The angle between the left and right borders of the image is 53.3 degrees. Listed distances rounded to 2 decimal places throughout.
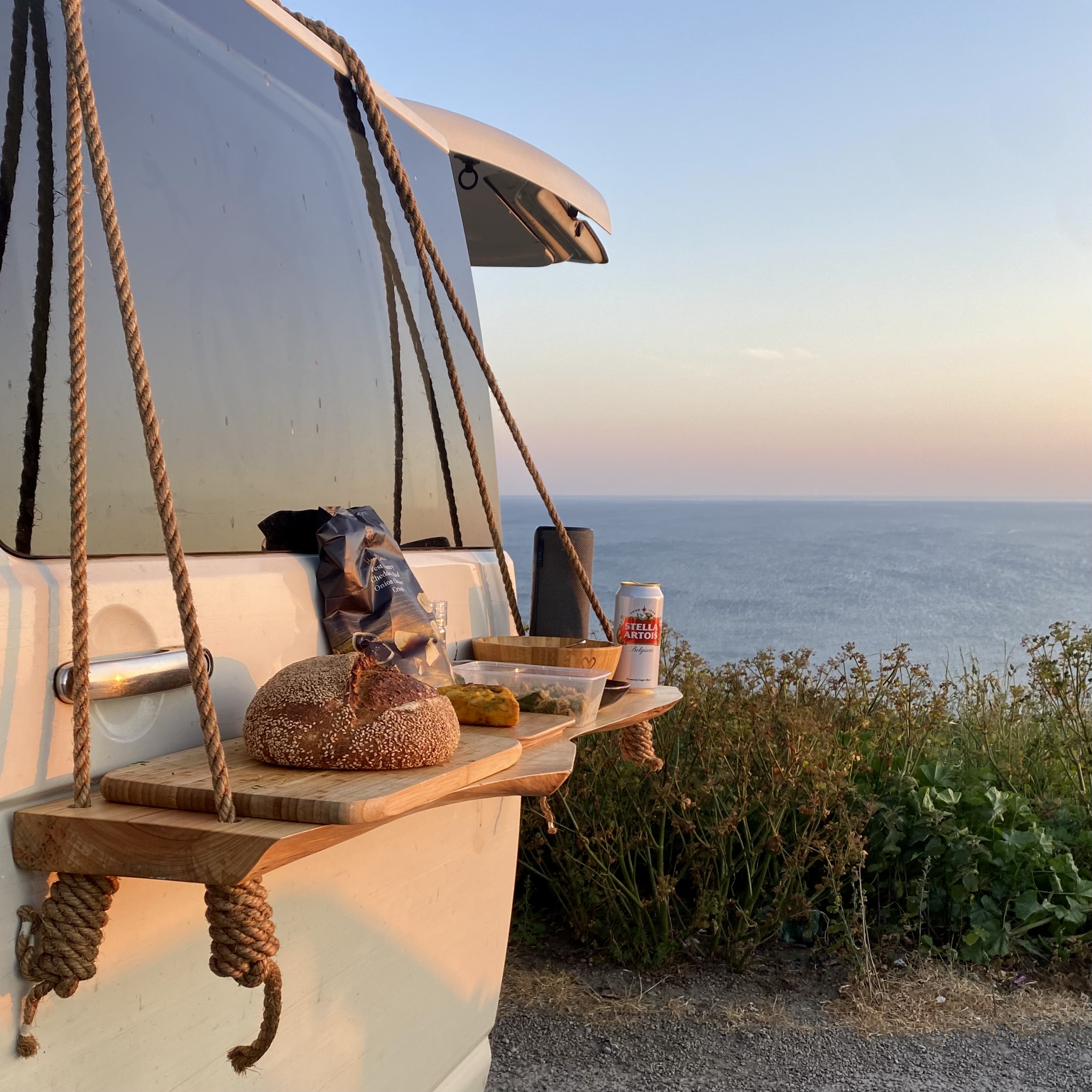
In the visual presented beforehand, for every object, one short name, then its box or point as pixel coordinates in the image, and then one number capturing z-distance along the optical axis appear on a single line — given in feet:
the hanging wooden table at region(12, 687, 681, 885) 3.93
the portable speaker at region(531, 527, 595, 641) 8.81
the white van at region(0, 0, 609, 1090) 4.41
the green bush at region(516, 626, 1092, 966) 13.58
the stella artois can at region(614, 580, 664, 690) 8.32
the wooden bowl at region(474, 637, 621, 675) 7.61
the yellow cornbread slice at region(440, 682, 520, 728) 6.09
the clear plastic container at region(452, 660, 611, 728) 6.74
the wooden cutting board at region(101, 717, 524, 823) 4.06
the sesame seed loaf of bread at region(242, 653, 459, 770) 4.65
